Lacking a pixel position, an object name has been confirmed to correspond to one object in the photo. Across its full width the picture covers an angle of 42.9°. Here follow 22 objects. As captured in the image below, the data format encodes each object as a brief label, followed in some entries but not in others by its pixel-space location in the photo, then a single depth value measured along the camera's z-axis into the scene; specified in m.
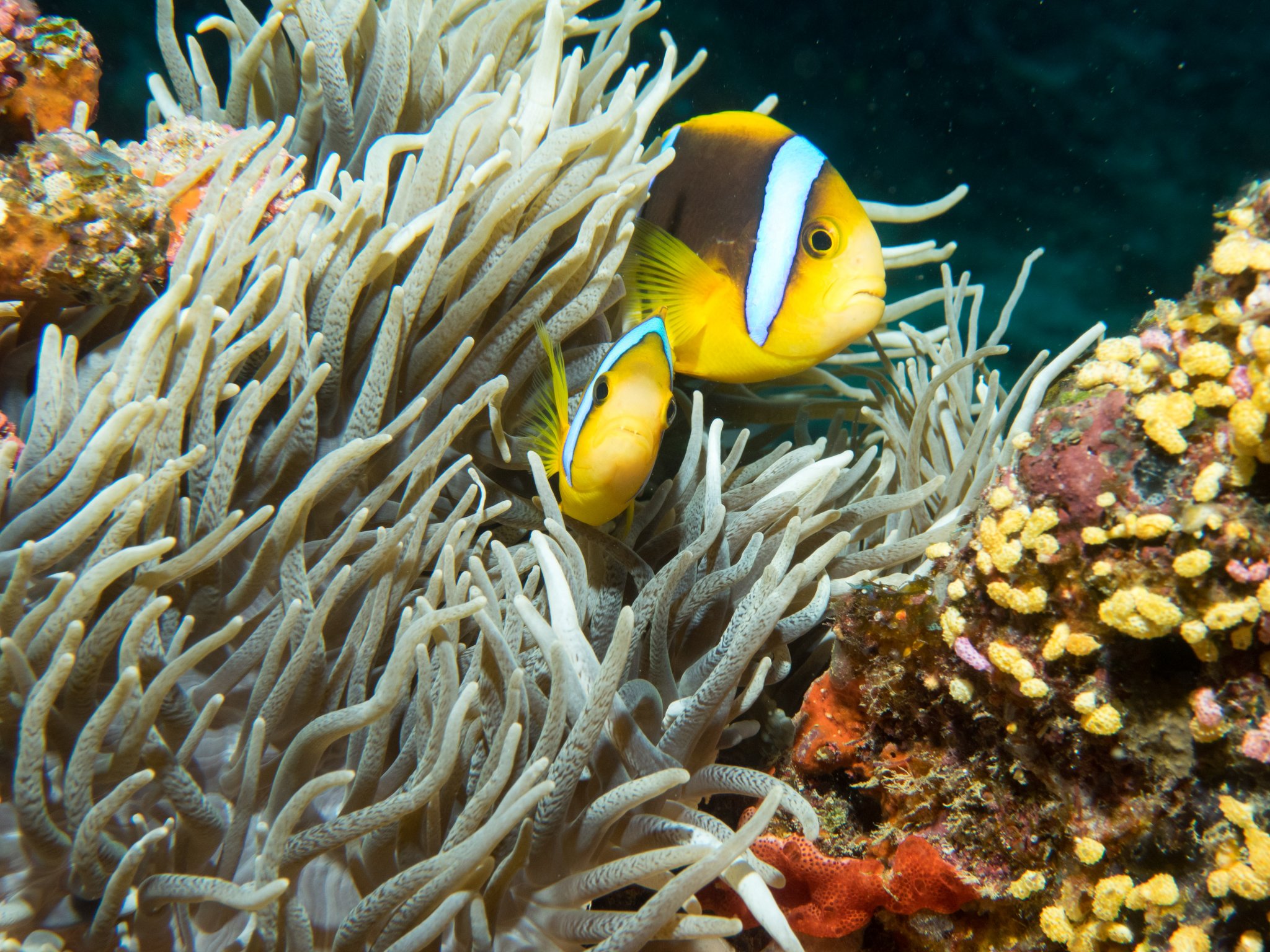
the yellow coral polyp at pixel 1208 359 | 0.24
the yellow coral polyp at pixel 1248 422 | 0.24
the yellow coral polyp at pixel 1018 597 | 0.25
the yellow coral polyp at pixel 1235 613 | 0.24
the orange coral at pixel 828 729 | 0.27
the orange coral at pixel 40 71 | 0.27
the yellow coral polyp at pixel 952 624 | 0.26
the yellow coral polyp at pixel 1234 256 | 0.24
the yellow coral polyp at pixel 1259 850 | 0.24
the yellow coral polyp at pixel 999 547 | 0.25
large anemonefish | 0.30
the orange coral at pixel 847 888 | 0.26
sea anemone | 0.25
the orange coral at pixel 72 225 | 0.27
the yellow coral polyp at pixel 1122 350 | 0.25
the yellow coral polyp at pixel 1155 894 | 0.24
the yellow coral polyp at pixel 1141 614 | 0.24
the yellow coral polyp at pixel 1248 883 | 0.24
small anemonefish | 0.27
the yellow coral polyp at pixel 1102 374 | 0.25
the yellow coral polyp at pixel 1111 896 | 0.25
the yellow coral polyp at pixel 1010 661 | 0.25
